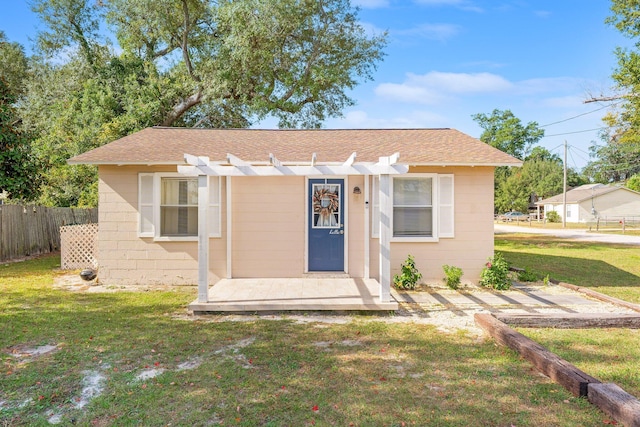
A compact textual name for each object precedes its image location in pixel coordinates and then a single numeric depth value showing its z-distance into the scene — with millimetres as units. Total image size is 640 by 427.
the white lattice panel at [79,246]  9494
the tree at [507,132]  54625
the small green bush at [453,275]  7422
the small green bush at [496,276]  7488
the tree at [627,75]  14234
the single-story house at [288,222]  7750
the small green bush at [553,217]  38344
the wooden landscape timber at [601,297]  5980
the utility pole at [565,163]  30422
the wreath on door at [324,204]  7914
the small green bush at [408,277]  7367
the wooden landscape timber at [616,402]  2607
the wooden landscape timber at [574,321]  5055
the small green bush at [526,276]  8367
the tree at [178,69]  14797
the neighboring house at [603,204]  38500
